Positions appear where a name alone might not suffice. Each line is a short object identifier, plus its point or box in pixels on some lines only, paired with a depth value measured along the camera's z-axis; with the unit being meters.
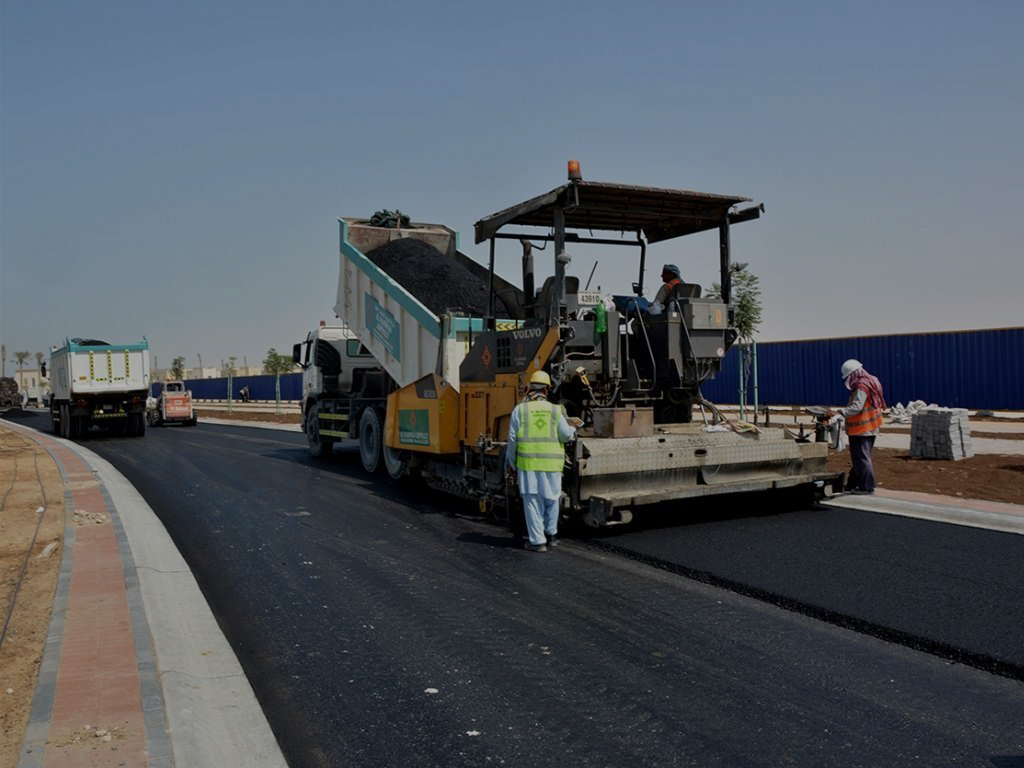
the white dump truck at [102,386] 22.44
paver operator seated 8.30
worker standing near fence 9.14
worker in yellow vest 7.11
